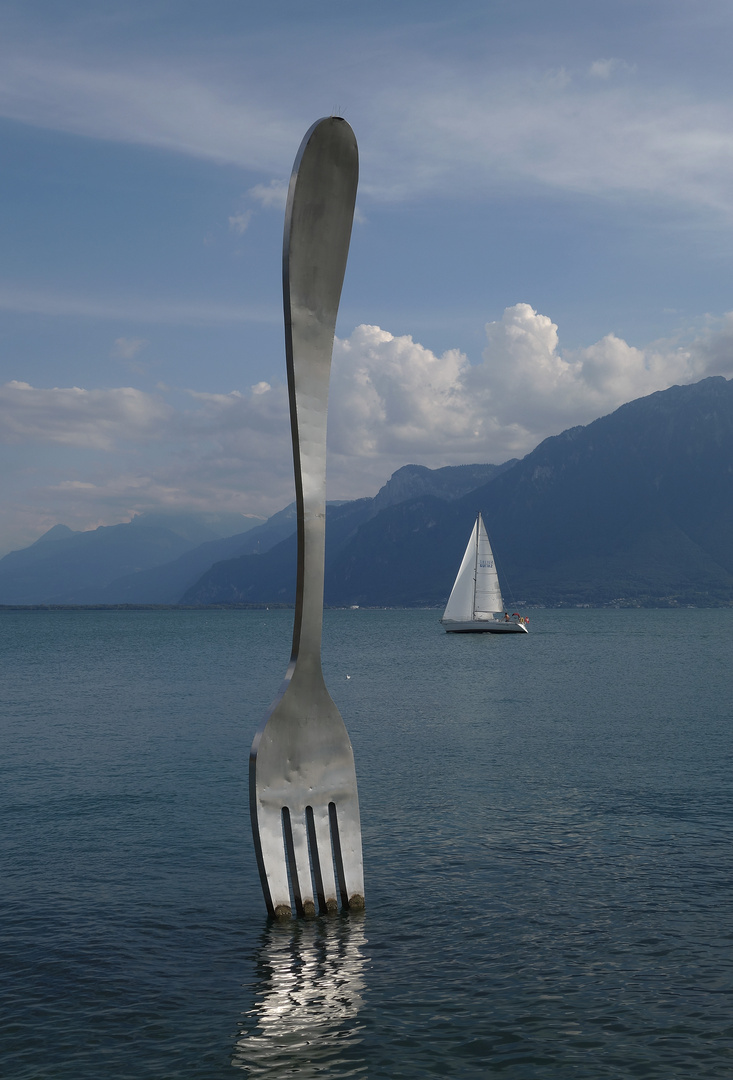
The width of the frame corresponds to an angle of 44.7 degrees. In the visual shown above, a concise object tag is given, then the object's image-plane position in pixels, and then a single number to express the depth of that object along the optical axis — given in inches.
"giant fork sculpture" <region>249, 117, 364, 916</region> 425.7
